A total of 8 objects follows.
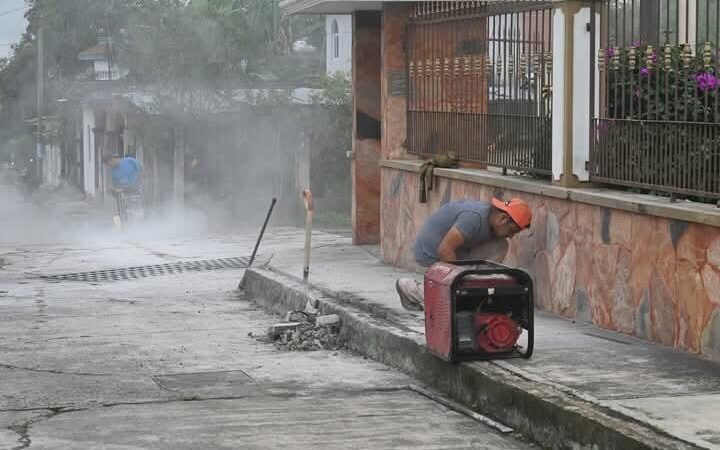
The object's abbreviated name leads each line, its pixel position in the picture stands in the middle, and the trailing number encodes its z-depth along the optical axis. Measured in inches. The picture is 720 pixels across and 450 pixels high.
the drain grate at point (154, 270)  731.4
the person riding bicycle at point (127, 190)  1123.3
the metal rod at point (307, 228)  556.4
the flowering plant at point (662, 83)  411.2
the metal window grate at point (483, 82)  510.0
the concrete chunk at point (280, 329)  494.0
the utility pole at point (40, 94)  2287.0
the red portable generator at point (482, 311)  372.8
